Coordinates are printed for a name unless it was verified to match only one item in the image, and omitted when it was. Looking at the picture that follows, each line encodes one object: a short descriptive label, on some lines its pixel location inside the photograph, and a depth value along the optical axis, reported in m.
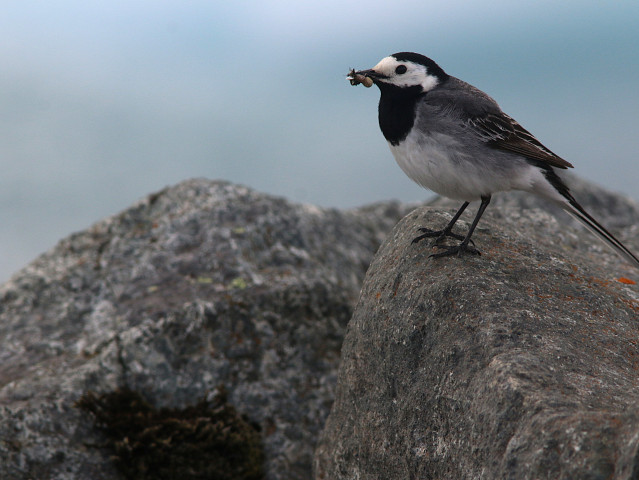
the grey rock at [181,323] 11.16
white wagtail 10.15
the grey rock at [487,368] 6.31
